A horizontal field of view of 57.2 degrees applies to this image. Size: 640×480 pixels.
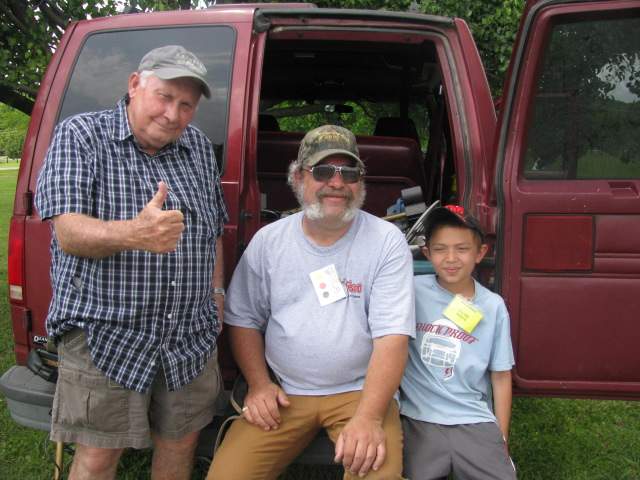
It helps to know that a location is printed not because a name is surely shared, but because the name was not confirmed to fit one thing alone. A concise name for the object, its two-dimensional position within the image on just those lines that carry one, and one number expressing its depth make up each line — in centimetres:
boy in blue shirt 205
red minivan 204
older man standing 181
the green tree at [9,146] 5769
